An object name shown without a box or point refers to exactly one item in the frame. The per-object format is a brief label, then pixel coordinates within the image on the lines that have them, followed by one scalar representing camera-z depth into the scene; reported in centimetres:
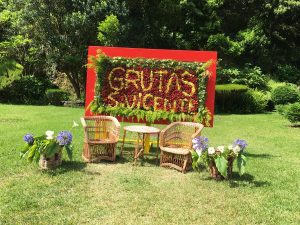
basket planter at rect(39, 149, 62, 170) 789
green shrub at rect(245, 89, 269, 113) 2133
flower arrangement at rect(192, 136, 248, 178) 752
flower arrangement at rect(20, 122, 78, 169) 776
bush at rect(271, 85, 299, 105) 2050
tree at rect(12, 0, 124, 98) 2116
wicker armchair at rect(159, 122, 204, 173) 855
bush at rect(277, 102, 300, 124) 1530
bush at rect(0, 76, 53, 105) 2335
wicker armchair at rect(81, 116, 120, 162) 892
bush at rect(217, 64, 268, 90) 2362
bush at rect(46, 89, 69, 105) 2239
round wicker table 916
